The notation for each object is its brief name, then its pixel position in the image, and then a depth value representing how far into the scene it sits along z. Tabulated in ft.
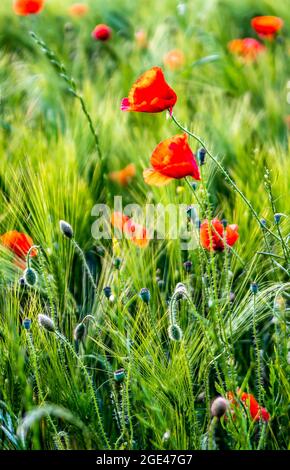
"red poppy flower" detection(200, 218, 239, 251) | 7.48
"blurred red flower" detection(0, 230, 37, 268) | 7.82
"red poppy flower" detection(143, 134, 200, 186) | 7.38
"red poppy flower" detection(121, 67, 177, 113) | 7.46
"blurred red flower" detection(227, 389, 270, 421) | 7.21
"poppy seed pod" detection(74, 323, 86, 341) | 7.43
